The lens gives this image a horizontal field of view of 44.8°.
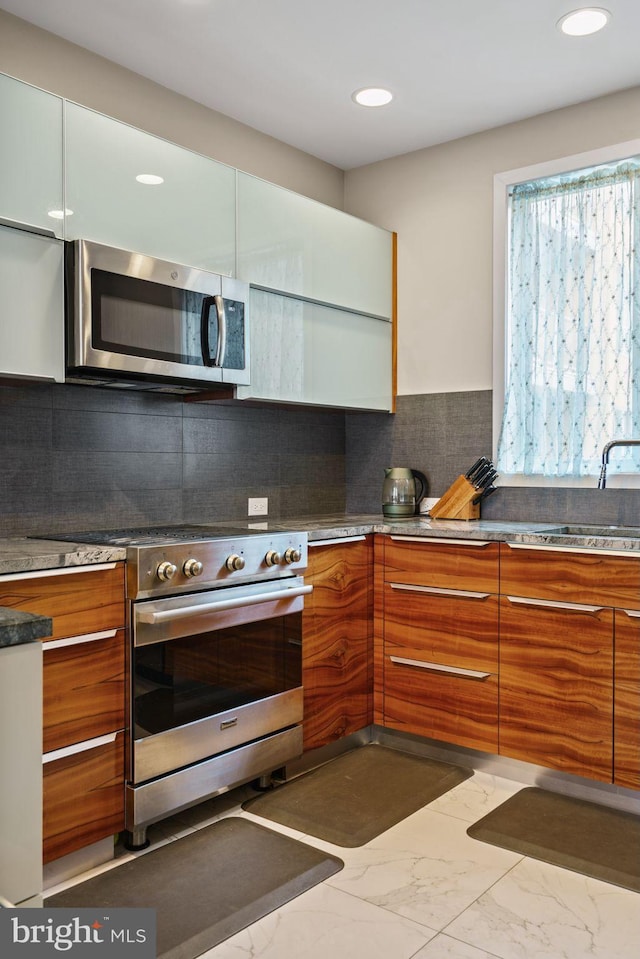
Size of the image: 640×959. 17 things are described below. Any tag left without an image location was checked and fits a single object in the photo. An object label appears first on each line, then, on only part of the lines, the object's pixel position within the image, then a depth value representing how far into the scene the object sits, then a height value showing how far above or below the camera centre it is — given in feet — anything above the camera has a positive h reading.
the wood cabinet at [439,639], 9.42 -2.15
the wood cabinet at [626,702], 8.26 -2.48
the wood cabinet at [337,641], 9.50 -2.19
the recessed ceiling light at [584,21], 8.44 +4.98
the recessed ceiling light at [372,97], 10.27 +5.00
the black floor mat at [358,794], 8.07 -3.71
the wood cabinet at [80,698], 6.70 -2.07
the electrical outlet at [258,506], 11.43 -0.55
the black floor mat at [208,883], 6.31 -3.70
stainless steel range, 7.42 -2.01
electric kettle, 11.63 -0.35
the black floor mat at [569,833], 7.30 -3.71
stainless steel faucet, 9.81 +0.16
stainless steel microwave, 7.82 +1.62
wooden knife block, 11.20 -0.48
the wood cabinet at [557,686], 8.50 -2.45
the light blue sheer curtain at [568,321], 10.27 +2.07
